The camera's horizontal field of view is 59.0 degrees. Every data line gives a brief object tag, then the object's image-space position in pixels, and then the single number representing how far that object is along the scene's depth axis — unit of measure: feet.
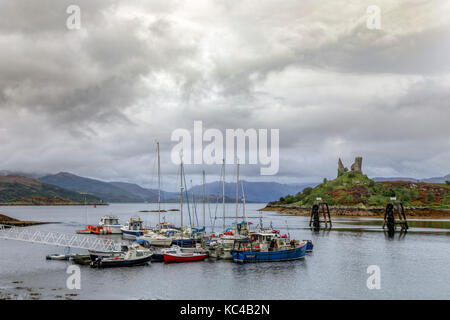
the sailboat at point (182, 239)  251.39
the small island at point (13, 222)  444.55
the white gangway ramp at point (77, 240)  259.19
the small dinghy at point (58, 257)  198.33
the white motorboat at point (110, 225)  378.12
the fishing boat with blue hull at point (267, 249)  201.46
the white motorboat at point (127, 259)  180.45
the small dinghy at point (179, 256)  199.93
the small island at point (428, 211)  596.29
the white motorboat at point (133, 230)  328.08
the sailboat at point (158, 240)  253.44
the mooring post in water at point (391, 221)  370.73
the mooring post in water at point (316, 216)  433.23
